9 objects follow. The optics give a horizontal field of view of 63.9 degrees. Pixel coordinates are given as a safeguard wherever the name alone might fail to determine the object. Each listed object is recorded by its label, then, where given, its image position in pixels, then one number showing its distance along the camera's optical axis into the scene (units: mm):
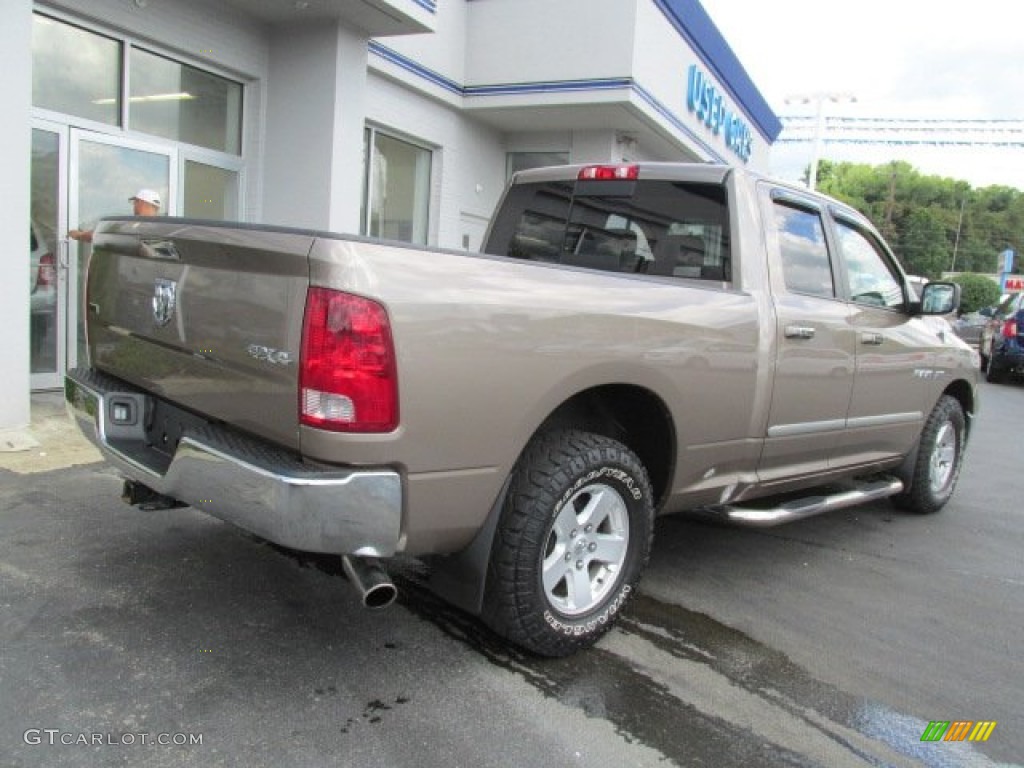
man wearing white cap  6191
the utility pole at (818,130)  28562
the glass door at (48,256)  6930
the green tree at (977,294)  44125
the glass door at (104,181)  7168
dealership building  6938
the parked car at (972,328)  23214
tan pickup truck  2408
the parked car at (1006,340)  14828
